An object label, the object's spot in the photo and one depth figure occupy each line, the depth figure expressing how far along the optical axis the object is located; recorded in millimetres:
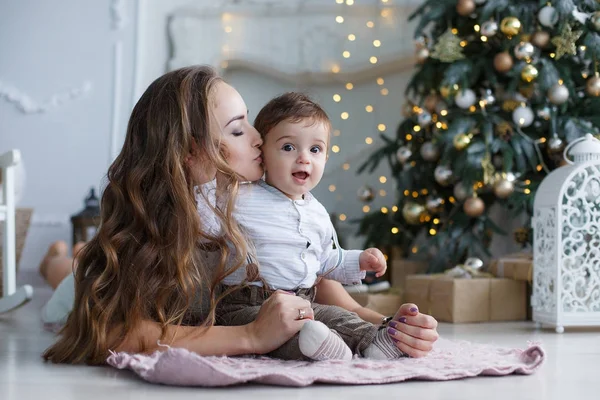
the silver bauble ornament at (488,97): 3031
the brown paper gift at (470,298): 2734
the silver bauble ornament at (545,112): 2963
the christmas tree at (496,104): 2924
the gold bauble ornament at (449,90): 3043
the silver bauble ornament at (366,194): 3615
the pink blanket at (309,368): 1347
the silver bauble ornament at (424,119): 3164
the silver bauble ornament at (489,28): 2982
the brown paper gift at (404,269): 3430
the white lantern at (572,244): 2400
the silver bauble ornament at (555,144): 2918
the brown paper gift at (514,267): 2740
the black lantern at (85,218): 3852
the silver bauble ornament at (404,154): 3268
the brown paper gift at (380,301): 2781
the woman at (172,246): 1536
